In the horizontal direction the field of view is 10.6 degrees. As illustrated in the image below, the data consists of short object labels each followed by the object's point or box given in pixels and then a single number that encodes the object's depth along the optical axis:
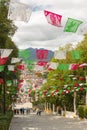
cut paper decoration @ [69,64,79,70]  39.47
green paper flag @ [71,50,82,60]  34.47
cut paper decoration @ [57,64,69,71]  39.50
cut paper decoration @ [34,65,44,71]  38.66
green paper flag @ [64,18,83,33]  22.34
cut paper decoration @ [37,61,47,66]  36.72
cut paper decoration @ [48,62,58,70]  37.19
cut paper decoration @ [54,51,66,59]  31.38
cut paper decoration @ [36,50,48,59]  30.83
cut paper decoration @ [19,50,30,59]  29.84
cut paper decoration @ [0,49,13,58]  27.64
